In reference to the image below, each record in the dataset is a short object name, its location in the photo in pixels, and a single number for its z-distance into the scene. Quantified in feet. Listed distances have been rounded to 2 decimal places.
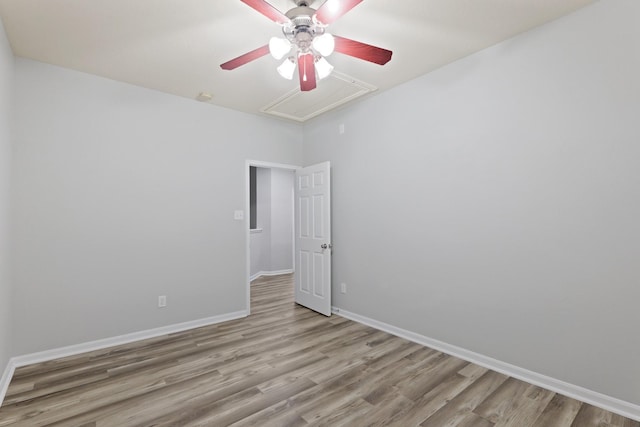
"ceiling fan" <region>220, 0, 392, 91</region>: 5.76
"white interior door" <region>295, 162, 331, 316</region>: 13.42
